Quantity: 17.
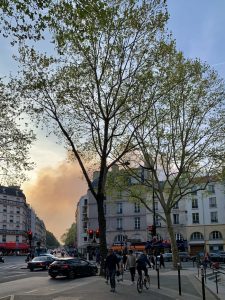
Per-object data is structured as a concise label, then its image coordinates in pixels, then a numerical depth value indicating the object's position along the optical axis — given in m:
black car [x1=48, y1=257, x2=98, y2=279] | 24.12
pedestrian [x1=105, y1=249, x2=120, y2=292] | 16.78
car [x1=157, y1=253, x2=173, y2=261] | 51.64
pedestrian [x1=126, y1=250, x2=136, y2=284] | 18.76
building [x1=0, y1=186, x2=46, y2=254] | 117.31
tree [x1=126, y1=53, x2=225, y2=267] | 28.98
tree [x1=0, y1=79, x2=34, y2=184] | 23.36
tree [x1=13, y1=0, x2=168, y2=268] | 21.83
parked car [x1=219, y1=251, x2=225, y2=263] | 45.91
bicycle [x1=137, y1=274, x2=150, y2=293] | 15.94
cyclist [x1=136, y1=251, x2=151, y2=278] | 16.72
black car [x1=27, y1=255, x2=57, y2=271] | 34.50
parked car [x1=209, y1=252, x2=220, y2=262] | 46.09
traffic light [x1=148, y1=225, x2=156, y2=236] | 33.84
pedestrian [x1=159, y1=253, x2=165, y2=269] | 36.70
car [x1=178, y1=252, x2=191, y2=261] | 53.26
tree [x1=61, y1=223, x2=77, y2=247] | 160.79
